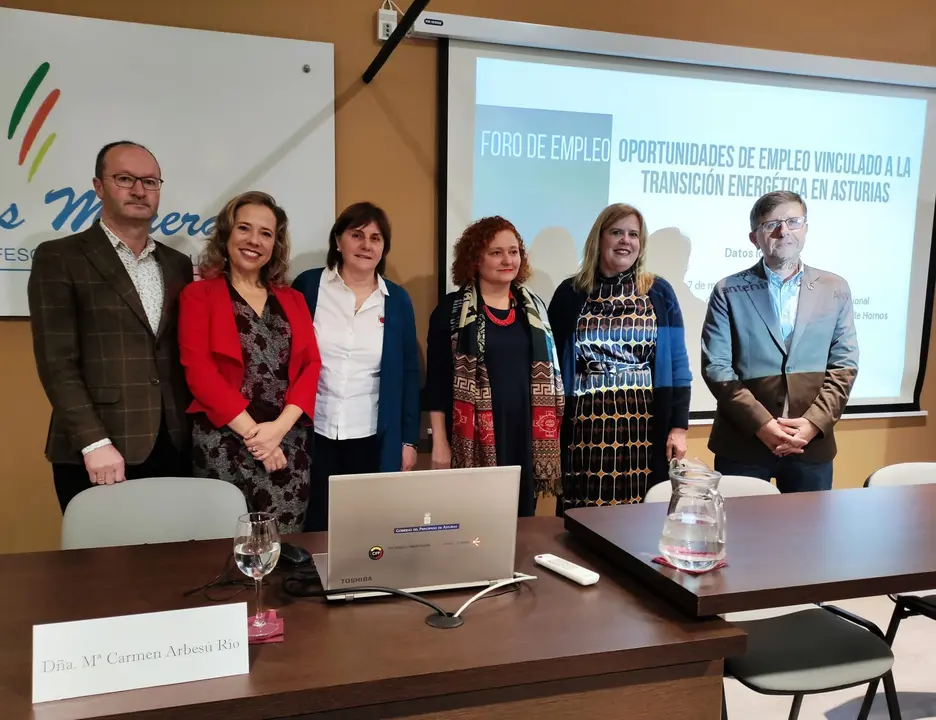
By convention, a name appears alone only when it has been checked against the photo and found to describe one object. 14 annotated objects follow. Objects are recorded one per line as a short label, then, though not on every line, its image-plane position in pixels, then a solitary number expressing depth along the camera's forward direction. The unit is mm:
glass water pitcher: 1322
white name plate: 961
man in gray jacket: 2988
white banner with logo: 2545
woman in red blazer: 2146
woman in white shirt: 2490
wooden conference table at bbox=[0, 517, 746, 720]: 980
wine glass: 1166
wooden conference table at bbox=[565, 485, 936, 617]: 1250
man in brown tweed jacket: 2066
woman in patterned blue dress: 2682
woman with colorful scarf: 2572
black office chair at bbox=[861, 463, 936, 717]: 2039
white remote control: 1359
